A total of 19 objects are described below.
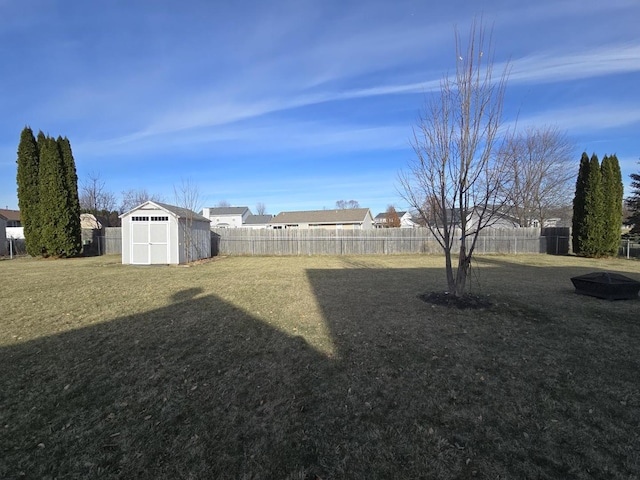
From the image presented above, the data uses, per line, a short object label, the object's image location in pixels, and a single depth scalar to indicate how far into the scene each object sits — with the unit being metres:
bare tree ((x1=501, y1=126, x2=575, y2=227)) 23.44
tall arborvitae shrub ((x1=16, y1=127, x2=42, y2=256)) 16.12
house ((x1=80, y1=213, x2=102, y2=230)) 24.19
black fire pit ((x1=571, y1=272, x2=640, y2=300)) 6.15
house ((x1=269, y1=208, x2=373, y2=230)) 38.47
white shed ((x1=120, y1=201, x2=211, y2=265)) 14.22
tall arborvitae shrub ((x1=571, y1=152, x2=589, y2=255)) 16.62
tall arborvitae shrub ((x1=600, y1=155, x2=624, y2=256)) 16.06
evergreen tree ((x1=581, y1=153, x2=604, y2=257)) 16.11
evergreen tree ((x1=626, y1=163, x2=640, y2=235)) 16.28
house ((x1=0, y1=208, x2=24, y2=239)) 39.62
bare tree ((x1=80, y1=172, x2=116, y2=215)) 31.16
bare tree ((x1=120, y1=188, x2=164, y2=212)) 38.12
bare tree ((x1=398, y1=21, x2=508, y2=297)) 5.62
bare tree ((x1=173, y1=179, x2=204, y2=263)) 14.91
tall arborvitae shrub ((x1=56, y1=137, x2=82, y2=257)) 16.61
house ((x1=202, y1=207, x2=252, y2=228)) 52.41
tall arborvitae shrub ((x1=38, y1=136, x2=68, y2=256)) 16.20
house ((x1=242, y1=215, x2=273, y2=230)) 51.47
